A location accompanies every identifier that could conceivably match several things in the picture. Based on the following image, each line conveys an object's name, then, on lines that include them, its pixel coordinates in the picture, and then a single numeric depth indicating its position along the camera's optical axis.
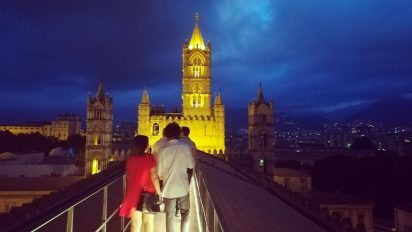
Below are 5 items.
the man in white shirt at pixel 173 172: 6.68
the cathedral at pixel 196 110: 60.44
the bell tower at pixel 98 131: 56.53
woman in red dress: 6.70
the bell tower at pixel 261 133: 57.38
